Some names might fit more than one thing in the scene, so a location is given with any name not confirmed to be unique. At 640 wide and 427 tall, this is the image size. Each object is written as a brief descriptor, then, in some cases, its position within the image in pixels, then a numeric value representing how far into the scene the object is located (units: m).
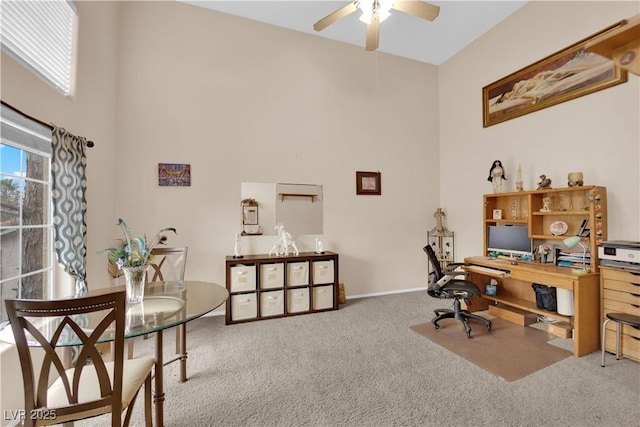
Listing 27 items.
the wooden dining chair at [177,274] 2.16
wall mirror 3.85
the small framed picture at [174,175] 3.50
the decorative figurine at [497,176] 3.75
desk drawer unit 2.35
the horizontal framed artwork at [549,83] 2.91
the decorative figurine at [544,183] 3.18
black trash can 2.99
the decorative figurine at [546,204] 3.18
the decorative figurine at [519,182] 3.48
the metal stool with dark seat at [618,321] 2.18
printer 2.34
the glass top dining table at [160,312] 1.40
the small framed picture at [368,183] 4.42
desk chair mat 2.32
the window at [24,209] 1.84
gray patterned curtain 2.12
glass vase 1.79
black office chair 2.95
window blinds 1.74
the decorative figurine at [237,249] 3.58
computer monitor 3.35
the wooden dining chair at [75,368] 1.12
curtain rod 1.61
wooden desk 2.51
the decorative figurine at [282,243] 3.82
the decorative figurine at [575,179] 2.87
